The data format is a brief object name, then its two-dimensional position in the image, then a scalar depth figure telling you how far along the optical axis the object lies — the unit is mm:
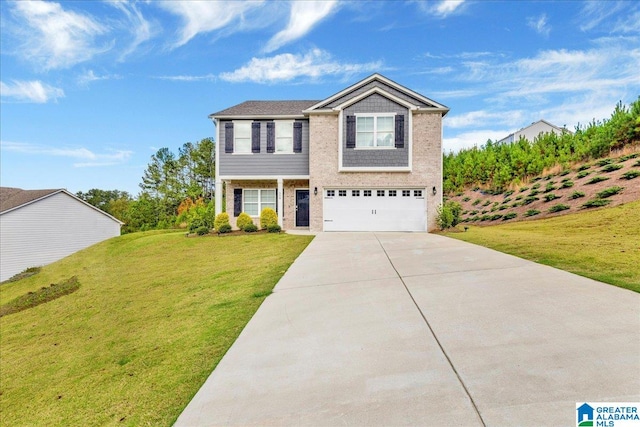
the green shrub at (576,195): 15955
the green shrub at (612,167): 16559
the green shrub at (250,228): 15547
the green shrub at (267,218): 15648
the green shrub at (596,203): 13994
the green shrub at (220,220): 15777
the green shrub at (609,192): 14383
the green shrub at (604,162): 17658
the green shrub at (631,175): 14861
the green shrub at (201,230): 15969
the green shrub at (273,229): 15375
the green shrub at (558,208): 15633
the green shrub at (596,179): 16102
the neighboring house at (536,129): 39419
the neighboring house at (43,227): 21953
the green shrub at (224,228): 15585
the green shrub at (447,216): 14992
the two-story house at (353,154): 15578
